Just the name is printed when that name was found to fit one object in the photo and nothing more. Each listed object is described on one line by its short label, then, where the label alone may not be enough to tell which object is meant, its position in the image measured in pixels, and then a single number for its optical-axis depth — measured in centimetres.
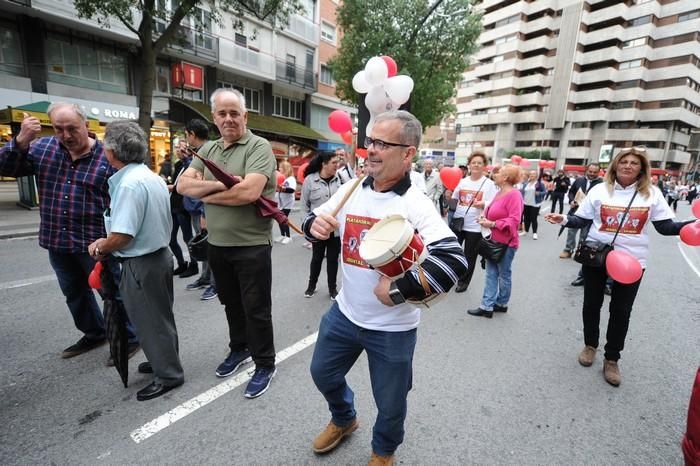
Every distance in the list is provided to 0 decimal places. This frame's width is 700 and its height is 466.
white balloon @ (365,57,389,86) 255
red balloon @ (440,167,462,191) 618
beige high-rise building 4491
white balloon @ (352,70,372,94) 267
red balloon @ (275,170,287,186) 738
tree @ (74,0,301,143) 924
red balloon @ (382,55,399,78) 271
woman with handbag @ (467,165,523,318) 412
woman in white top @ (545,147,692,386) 300
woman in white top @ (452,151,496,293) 508
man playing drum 149
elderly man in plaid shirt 267
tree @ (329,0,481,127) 1659
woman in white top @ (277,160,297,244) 741
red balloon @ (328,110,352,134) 416
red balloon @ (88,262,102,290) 255
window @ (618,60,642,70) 4600
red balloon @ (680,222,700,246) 245
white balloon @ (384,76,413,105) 250
